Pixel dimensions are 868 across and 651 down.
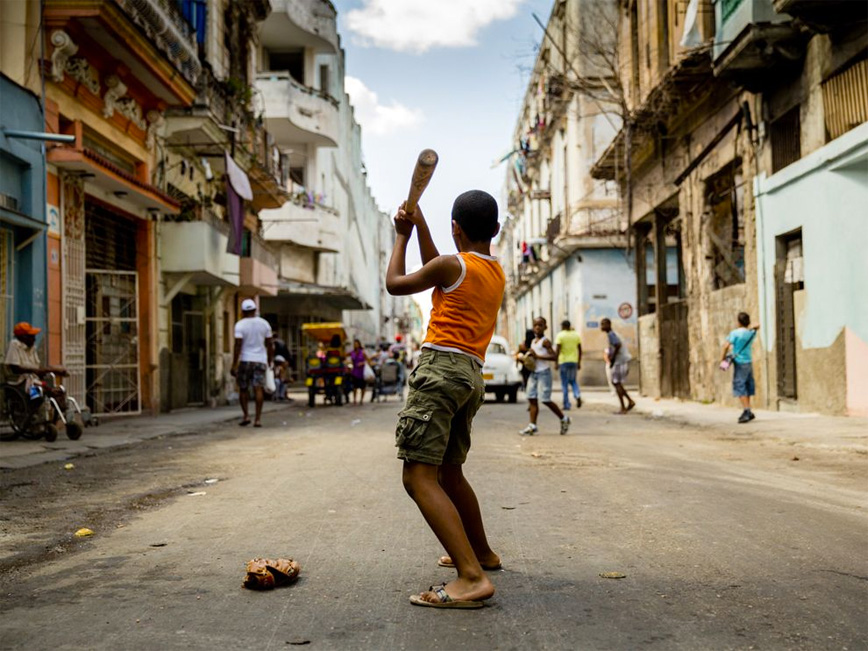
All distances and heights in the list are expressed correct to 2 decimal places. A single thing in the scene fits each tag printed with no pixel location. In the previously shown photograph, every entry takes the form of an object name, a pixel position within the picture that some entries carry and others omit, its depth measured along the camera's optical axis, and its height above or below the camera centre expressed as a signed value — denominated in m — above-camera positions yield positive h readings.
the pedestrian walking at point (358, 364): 22.70 -0.47
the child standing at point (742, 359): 13.52 -0.30
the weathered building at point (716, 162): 13.85 +3.49
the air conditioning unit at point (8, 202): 11.53 +1.94
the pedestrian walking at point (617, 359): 17.86 -0.36
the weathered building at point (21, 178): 11.93 +2.35
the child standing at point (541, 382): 12.00 -0.53
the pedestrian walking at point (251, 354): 13.75 -0.10
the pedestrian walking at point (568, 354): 17.98 -0.24
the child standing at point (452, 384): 3.51 -0.16
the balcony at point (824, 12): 12.12 +4.41
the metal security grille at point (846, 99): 12.41 +3.34
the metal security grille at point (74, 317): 13.64 +0.51
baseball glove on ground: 3.65 -0.92
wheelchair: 10.65 -0.70
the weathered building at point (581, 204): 32.28 +5.14
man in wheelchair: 10.64 -0.41
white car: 22.86 -0.81
